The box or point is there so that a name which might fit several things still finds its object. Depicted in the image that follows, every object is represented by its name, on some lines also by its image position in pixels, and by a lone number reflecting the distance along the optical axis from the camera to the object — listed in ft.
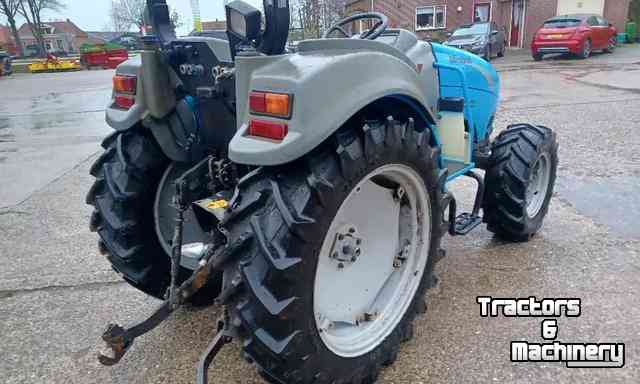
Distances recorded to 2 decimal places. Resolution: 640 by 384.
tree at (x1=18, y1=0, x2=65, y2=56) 148.97
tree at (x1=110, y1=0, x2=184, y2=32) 162.38
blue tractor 5.58
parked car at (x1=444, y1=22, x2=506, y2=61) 57.57
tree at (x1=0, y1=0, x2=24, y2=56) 145.28
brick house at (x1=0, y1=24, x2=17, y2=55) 209.77
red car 57.11
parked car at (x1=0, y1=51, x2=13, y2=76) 83.41
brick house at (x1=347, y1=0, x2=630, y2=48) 77.15
